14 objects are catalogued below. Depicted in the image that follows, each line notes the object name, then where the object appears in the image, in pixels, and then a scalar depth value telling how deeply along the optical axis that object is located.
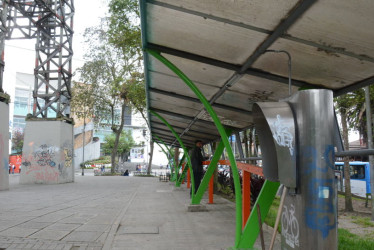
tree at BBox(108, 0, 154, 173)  13.10
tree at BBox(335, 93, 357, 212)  11.81
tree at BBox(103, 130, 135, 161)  70.36
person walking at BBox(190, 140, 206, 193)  9.78
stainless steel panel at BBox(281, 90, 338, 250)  2.72
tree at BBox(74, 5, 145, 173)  21.00
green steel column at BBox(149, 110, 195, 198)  8.96
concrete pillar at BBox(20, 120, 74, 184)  17.75
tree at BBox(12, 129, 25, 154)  57.22
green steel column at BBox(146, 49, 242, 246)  4.45
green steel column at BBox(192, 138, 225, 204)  7.91
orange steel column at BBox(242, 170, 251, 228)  4.96
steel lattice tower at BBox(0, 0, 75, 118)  17.78
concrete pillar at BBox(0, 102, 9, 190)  13.19
